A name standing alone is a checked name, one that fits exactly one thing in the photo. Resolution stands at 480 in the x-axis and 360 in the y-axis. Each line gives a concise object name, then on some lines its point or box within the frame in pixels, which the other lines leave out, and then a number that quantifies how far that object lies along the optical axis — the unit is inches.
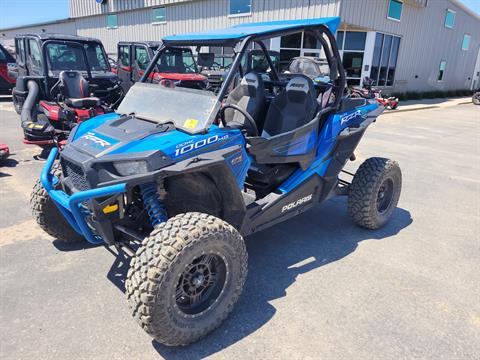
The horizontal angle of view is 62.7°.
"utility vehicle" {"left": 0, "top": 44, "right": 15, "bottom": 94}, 550.3
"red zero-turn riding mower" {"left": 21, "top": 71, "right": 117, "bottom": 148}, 269.9
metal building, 602.5
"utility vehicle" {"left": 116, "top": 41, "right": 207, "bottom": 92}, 433.7
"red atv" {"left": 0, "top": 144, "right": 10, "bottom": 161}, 242.4
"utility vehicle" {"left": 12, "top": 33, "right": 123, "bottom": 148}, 277.9
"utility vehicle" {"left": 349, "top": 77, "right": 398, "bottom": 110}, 590.3
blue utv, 95.6
